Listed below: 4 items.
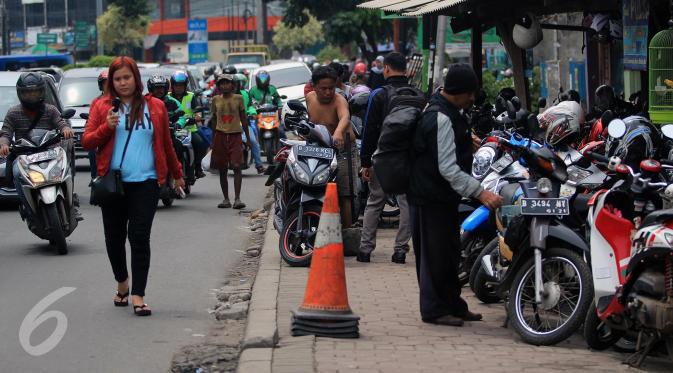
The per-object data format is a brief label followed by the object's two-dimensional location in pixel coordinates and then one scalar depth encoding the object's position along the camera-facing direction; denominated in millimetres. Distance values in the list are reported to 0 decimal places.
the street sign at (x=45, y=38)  76275
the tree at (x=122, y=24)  87562
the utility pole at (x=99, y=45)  87719
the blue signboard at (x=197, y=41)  97625
